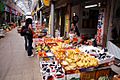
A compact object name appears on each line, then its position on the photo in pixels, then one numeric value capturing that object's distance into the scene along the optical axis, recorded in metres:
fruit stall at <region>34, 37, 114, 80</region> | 1.97
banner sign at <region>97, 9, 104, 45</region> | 3.91
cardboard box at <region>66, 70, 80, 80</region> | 1.93
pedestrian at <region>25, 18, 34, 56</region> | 3.93
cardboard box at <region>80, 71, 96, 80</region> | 1.97
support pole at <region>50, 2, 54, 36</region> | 5.16
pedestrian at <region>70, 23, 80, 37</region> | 4.63
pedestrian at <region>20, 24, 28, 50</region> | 4.00
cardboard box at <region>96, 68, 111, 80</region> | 2.05
